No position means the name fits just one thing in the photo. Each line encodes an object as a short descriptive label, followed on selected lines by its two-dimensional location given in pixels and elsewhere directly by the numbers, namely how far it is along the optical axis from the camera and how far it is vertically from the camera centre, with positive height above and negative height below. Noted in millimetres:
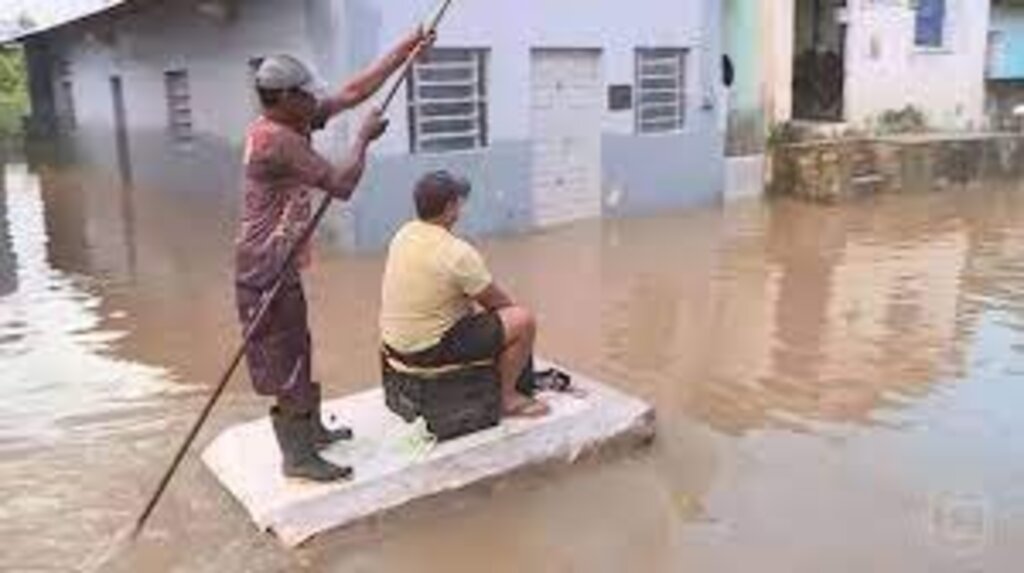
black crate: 5336 -1441
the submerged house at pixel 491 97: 11789 -82
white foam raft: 4914 -1695
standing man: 4707 -492
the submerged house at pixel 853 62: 16281 +303
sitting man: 5195 -939
